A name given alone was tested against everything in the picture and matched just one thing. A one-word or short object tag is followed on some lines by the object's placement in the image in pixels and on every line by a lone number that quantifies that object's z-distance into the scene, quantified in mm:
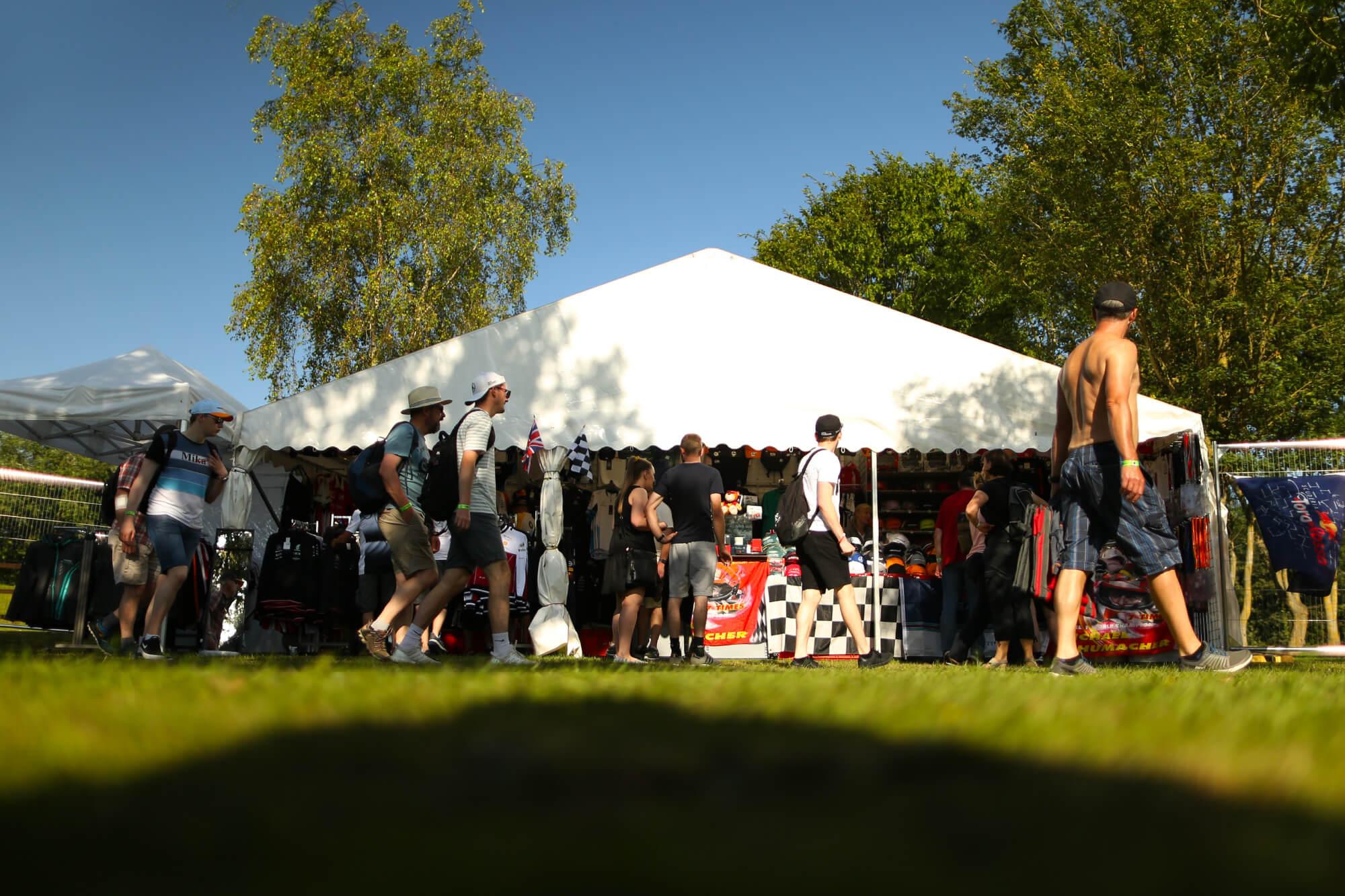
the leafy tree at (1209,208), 19500
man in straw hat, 7270
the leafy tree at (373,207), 27531
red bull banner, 10258
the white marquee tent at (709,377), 11719
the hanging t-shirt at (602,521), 13664
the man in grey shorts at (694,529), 9398
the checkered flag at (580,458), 11688
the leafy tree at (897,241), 35500
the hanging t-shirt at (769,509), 13883
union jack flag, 11586
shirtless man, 5762
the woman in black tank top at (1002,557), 10203
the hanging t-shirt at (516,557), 12234
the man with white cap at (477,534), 7262
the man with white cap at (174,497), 7633
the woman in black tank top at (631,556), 9680
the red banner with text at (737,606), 12344
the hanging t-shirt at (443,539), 12062
